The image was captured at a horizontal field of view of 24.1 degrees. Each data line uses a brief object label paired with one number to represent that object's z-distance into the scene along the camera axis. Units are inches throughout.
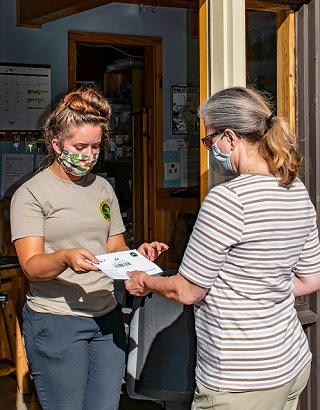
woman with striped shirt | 80.6
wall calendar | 209.6
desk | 187.5
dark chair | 113.5
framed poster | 232.1
